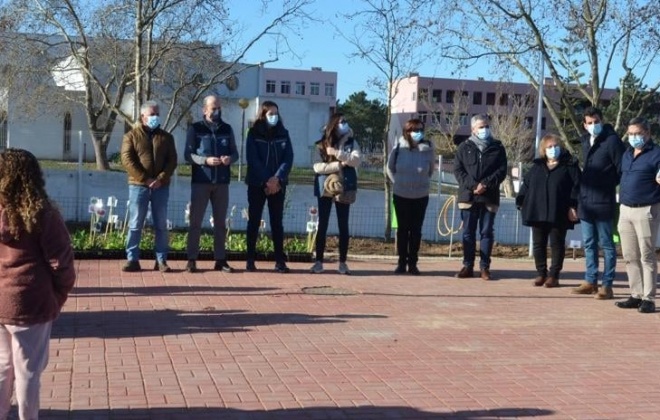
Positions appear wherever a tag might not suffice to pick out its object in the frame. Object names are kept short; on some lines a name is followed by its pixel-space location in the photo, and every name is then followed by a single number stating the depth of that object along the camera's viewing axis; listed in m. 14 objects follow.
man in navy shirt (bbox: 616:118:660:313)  9.64
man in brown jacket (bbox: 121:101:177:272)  11.14
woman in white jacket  11.72
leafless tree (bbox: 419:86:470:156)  41.12
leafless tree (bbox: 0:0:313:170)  15.40
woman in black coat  11.41
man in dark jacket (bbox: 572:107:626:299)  10.46
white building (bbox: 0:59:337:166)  27.14
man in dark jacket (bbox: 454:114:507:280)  11.84
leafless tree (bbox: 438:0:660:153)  15.04
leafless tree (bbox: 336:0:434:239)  17.15
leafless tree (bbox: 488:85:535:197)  42.59
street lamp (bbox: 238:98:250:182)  28.67
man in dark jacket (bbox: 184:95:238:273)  11.41
